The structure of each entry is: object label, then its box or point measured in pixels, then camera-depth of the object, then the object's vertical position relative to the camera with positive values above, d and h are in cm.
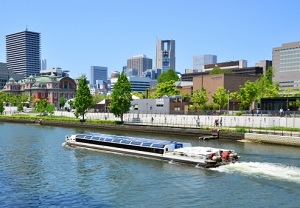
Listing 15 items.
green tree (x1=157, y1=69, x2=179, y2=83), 18292 +1872
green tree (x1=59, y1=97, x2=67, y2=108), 18858 +521
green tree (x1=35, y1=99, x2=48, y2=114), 14302 +227
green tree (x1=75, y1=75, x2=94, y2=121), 11031 +428
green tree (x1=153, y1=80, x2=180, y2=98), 13875 +917
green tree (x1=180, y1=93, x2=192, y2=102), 11482 +469
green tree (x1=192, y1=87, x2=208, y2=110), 11019 +391
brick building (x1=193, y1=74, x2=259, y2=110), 12446 +1085
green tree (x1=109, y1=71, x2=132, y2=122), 9812 +395
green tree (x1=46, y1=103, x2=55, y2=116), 13575 +110
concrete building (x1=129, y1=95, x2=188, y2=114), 10575 +236
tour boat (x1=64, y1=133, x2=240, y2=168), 4256 -480
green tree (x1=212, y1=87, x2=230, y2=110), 11050 +471
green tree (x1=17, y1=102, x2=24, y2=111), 17325 +219
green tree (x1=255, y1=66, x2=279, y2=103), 10656 +742
